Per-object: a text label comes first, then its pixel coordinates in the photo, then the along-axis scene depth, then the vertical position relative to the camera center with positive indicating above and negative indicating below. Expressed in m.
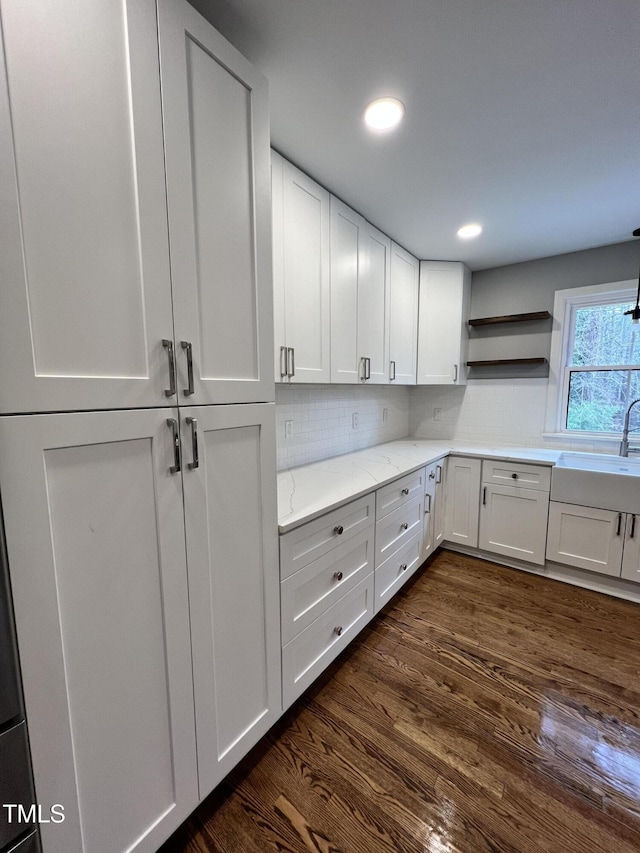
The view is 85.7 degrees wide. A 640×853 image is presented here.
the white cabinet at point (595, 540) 2.30 -1.05
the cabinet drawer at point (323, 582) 1.36 -0.86
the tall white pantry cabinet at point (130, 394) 0.67 -0.01
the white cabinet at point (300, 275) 1.58 +0.56
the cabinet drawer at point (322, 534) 1.33 -0.63
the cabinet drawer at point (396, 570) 2.02 -1.16
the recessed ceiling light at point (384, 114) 1.33 +1.09
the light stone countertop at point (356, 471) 1.48 -0.50
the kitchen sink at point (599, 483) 2.25 -0.64
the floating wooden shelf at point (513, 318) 2.85 +0.60
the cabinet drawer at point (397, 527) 1.99 -0.88
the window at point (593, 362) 2.70 +0.22
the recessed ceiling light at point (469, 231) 2.34 +1.10
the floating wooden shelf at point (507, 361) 2.95 +0.24
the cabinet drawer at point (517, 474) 2.55 -0.65
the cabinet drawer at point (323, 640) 1.39 -1.15
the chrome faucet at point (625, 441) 2.60 -0.40
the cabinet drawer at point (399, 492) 1.93 -0.64
